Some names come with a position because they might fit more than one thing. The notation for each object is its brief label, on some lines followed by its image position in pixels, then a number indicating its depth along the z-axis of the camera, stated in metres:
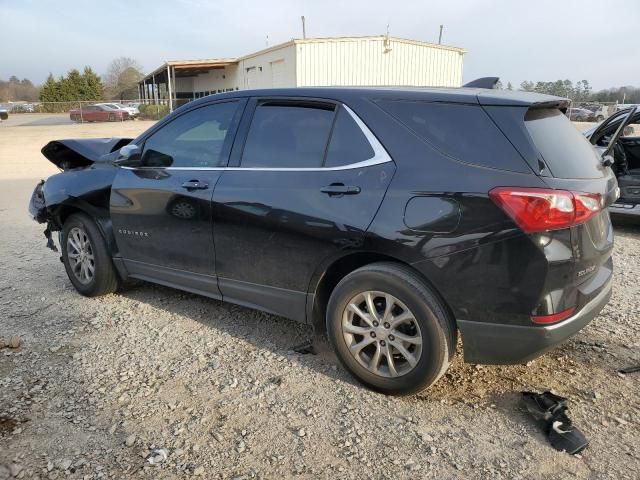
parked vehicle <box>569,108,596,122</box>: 33.60
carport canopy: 32.91
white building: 25.98
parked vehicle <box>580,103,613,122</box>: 31.44
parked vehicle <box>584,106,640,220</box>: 6.90
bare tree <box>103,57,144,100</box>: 70.88
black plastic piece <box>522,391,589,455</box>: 2.62
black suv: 2.61
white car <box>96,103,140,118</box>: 40.47
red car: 39.78
